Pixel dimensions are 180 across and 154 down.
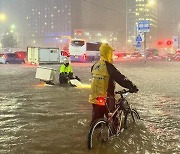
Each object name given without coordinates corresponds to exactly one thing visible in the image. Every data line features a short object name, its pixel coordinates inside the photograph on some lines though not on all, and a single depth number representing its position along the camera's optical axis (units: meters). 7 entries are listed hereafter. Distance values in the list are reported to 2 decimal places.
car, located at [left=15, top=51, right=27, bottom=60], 46.72
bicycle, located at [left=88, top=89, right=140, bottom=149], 6.53
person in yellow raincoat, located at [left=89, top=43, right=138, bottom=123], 6.64
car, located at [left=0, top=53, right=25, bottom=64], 44.97
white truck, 42.12
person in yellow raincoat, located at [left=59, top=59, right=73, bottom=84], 17.35
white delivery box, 17.85
